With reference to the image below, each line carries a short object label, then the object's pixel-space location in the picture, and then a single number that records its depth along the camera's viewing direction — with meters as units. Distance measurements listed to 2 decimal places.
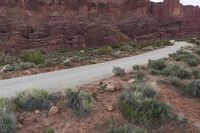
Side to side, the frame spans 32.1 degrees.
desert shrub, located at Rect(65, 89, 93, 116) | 8.07
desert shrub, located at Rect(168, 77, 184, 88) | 10.95
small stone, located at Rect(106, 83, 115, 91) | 9.89
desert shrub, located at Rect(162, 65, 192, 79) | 12.55
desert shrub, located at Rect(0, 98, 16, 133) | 7.16
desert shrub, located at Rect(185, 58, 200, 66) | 17.92
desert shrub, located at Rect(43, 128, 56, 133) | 7.13
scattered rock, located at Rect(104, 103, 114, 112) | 8.32
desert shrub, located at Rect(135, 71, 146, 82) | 11.24
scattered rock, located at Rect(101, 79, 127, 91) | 9.95
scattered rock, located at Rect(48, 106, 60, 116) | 8.09
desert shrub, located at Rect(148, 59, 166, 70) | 14.83
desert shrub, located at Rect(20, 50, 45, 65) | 24.89
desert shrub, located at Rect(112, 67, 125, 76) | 13.16
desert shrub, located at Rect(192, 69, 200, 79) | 12.80
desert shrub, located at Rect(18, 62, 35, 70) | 20.51
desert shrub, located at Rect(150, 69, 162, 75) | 13.23
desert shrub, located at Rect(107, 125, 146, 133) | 7.01
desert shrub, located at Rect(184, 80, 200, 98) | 10.21
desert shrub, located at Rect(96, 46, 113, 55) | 32.70
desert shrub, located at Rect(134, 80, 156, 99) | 8.79
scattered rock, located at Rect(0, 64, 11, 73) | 20.00
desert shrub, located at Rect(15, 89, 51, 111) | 8.42
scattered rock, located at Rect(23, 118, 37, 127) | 7.66
